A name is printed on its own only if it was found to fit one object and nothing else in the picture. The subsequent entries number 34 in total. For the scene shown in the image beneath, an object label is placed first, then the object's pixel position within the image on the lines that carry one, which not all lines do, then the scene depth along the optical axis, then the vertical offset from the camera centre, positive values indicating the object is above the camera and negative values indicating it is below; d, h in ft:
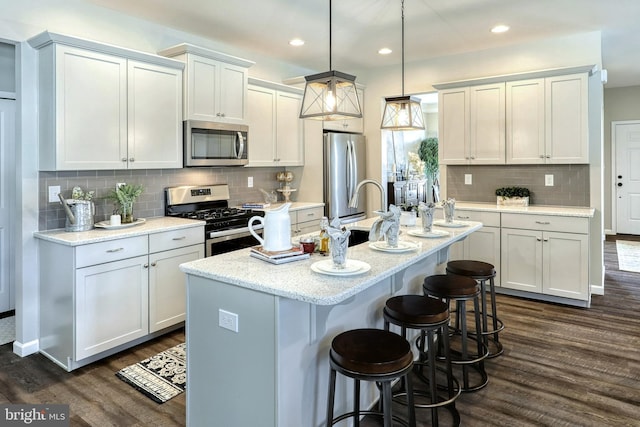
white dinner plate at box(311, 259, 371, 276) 6.24 -0.91
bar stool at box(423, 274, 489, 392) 8.43 -1.78
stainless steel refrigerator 17.29 +1.59
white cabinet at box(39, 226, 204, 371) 9.46 -2.02
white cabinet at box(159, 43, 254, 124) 12.46 +3.91
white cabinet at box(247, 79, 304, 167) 15.28 +3.19
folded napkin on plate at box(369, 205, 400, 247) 8.00 -0.35
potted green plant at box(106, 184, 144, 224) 11.16 +0.32
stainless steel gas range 12.31 -0.12
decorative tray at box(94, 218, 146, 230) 10.64 -0.38
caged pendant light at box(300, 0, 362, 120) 7.71 +2.10
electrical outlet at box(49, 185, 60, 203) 10.69 +0.43
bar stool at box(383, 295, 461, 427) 7.02 -1.90
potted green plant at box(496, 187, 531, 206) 15.44 +0.45
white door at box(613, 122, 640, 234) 25.05 +1.83
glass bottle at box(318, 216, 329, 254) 7.89 -0.66
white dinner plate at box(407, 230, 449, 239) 9.57 -0.57
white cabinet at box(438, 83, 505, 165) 15.46 +3.17
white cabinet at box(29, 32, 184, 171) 9.94 +2.66
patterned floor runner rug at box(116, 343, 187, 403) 8.67 -3.66
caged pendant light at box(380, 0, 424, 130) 10.12 +2.30
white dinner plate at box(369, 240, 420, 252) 8.02 -0.74
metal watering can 10.25 -0.09
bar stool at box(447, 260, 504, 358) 9.81 -1.53
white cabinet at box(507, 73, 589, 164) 13.97 +3.01
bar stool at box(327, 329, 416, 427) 5.45 -2.00
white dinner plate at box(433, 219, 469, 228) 11.01 -0.41
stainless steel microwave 12.76 +2.10
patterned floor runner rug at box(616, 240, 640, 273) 18.68 -2.34
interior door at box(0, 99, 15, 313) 13.08 +0.45
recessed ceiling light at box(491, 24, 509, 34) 13.39 +5.80
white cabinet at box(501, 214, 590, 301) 13.53 -1.56
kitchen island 5.81 -1.90
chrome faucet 8.32 +0.17
